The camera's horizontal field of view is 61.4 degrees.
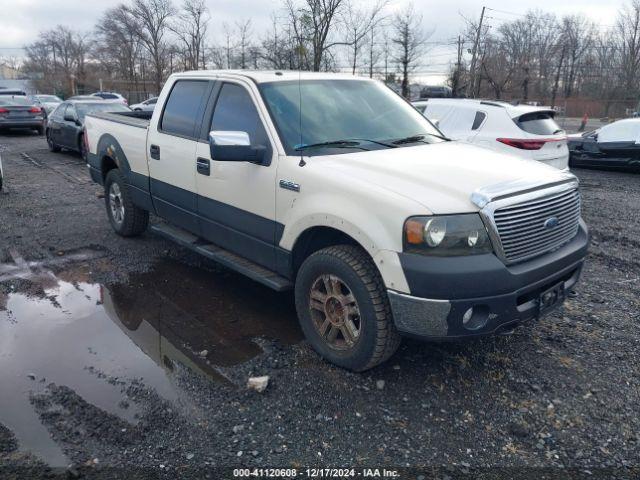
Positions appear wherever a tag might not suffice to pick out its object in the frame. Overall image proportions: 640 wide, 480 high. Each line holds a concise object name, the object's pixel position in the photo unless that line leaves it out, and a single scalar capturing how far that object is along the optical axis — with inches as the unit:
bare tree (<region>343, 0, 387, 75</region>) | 1019.8
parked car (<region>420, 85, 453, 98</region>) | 1424.0
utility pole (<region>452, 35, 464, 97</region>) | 1204.1
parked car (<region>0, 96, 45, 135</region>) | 752.3
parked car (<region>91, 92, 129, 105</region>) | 1366.0
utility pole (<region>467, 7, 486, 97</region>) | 1320.1
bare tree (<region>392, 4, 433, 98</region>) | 1466.5
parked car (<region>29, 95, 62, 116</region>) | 1060.1
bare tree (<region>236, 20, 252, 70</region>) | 1595.8
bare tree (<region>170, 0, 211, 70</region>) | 1697.8
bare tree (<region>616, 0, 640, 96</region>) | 1834.4
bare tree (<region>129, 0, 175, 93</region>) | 1898.4
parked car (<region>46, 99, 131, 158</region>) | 531.2
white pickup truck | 123.3
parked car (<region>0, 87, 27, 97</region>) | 1035.9
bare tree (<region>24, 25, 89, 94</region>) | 2454.5
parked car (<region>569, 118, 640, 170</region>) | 473.1
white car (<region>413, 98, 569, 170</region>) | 347.3
